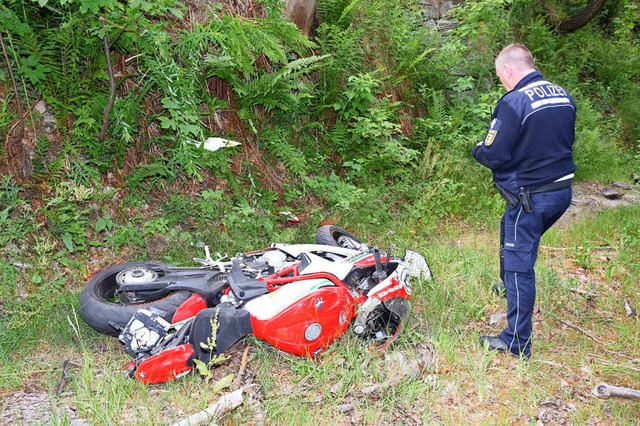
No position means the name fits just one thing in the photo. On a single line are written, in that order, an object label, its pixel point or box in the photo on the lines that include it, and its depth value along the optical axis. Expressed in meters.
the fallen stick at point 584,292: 5.42
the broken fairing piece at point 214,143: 5.97
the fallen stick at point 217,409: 3.41
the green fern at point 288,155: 6.77
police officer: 4.18
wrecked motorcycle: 3.97
